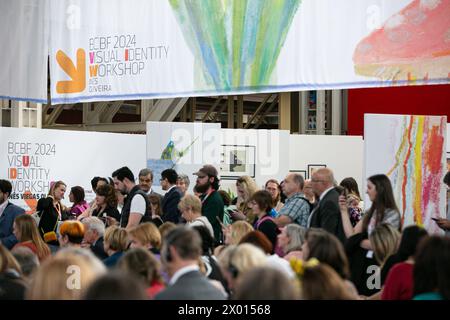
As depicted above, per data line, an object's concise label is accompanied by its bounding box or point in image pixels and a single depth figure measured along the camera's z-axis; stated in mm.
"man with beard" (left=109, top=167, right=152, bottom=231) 10002
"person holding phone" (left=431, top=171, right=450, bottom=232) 9651
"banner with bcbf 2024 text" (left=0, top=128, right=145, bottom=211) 15428
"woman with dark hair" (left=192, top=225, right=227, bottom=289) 6890
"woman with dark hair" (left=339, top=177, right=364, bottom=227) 10896
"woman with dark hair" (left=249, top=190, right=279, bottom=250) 8799
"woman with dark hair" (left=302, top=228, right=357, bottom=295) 5708
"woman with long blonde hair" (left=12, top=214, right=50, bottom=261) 8480
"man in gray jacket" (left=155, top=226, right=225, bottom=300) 5051
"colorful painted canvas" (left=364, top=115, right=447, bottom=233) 10007
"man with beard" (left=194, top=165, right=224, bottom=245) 9949
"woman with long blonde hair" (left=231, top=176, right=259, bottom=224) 10608
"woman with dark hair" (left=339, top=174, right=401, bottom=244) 7890
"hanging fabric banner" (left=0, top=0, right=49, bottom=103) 14928
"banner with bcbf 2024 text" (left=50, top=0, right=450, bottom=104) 10555
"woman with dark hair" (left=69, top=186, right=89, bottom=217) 12481
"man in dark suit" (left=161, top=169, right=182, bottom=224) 10534
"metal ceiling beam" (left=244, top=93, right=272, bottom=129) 28260
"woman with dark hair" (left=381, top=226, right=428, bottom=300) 5703
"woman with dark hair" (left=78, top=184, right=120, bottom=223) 10870
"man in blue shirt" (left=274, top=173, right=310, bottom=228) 9278
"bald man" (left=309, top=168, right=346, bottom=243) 8475
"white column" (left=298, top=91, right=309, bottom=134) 24387
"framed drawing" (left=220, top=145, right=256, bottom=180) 15364
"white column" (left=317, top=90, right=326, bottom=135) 23706
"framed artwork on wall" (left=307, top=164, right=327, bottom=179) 18237
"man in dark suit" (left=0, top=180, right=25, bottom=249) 10417
